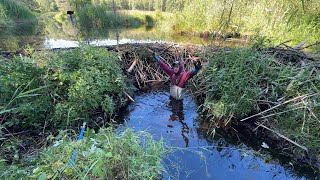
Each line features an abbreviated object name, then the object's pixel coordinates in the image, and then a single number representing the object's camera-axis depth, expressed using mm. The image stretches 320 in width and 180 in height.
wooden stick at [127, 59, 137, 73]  3937
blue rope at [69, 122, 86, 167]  1178
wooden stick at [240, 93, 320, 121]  2457
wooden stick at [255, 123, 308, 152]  2205
